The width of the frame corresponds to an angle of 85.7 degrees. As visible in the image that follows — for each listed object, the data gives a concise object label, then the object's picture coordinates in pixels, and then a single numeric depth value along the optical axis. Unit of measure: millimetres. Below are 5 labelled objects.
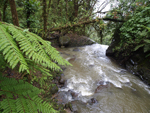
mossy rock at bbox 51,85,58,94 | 3300
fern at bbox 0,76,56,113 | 758
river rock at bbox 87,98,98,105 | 3196
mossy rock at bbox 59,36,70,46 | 9398
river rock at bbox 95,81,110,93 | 3838
